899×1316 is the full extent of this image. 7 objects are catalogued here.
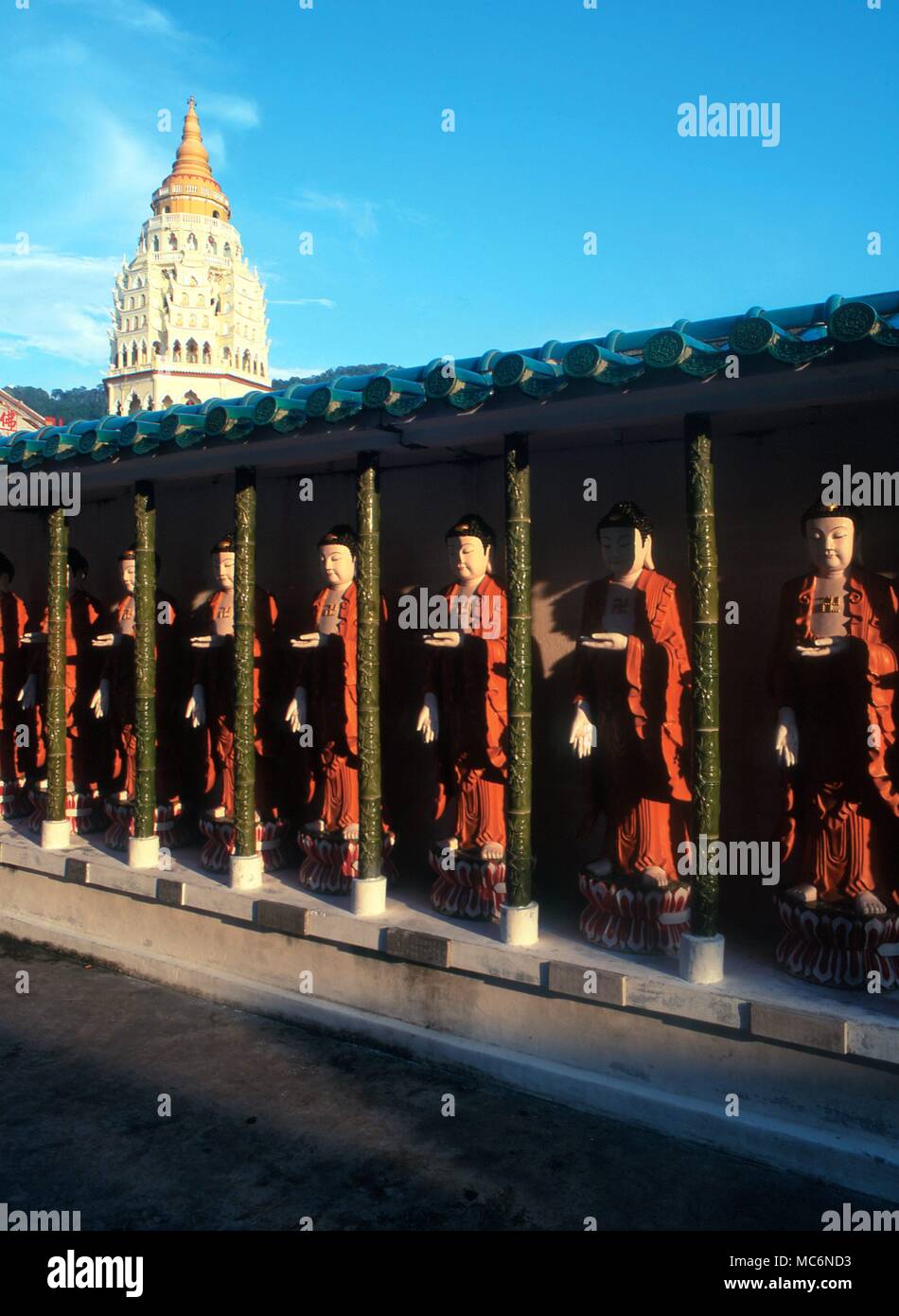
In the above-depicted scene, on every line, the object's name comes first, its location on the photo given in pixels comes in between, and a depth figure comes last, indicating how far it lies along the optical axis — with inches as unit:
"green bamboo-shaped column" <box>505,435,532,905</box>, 225.6
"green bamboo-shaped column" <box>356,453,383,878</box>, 249.3
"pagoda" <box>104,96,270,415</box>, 1718.8
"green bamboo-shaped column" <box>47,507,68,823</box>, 319.3
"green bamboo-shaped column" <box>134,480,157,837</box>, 295.6
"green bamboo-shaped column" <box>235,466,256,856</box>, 271.9
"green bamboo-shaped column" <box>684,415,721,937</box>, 202.2
